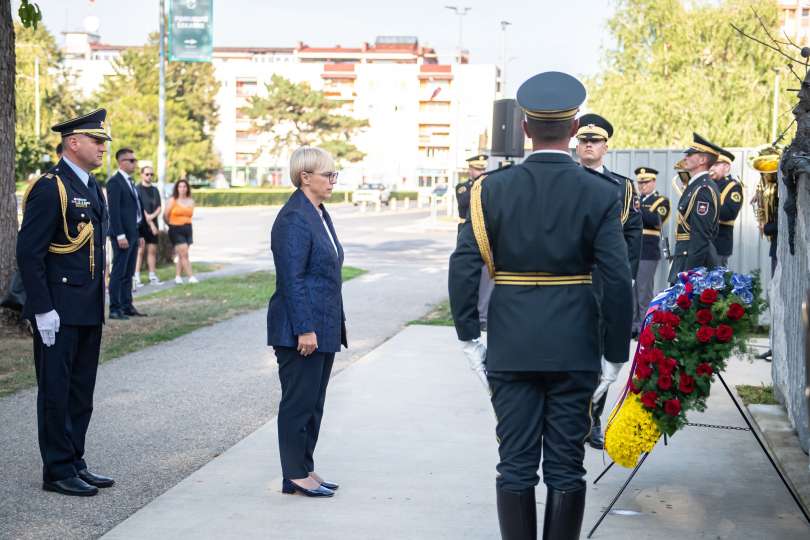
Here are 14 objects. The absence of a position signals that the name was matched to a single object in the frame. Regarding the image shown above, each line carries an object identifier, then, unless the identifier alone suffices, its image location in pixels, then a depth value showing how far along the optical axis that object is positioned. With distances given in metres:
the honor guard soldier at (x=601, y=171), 6.71
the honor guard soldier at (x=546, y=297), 4.12
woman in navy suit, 5.68
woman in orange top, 17.55
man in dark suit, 13.14
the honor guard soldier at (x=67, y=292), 5.72
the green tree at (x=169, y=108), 75.38
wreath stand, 5.19
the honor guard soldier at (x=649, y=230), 12.39
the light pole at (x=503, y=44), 70.50
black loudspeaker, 16.34
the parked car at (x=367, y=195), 66.69
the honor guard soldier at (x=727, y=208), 11.55
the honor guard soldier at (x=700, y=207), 9.40
